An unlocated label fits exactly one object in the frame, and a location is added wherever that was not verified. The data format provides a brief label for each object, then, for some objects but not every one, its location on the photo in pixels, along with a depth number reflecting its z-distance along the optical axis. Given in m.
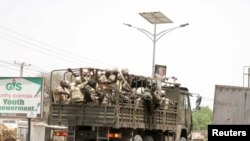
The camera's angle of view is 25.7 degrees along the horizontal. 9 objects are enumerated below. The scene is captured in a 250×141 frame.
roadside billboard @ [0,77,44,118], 17.86
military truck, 14.84
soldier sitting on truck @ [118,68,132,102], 15.17
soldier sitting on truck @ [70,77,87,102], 15.20
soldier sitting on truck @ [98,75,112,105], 14.91
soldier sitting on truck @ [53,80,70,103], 15.77
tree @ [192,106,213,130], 97.17
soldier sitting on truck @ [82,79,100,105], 14.84
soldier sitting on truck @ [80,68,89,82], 15.60
